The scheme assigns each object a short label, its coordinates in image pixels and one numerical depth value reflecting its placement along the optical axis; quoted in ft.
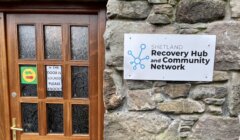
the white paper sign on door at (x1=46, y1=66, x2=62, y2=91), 6.27
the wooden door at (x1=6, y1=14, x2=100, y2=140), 6.13
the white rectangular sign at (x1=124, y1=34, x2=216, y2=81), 4.55
